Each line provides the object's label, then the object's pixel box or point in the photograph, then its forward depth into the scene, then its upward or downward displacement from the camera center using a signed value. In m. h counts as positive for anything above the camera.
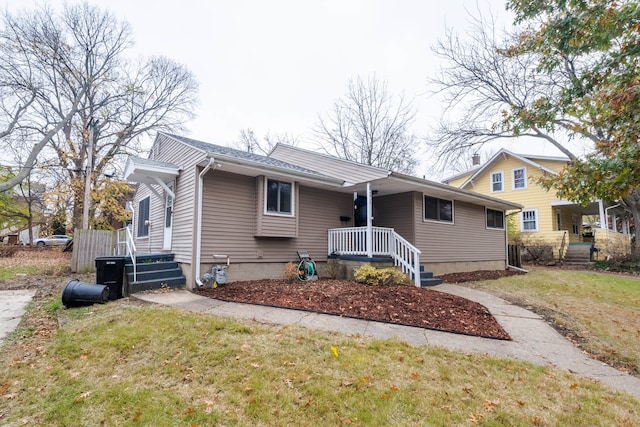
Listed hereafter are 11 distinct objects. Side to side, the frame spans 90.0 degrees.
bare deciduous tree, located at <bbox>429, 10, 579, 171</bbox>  13.81 +7.08
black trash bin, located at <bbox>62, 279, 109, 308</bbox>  5.99 -1.12
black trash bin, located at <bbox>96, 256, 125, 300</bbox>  6.73 -0.82
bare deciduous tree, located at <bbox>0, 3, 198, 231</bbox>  17.25 +9.18
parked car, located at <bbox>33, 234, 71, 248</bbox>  28.26 -0.44
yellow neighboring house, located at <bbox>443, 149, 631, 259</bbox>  17.72 +1.75
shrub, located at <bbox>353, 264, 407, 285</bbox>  8.02 -1.03
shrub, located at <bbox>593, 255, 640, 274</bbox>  14.34 -1.36
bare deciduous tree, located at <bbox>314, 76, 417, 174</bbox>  22.16 +7.78
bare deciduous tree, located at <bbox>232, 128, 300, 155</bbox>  26.11 +7.88
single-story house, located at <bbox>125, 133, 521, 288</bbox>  8.07 +0.71
